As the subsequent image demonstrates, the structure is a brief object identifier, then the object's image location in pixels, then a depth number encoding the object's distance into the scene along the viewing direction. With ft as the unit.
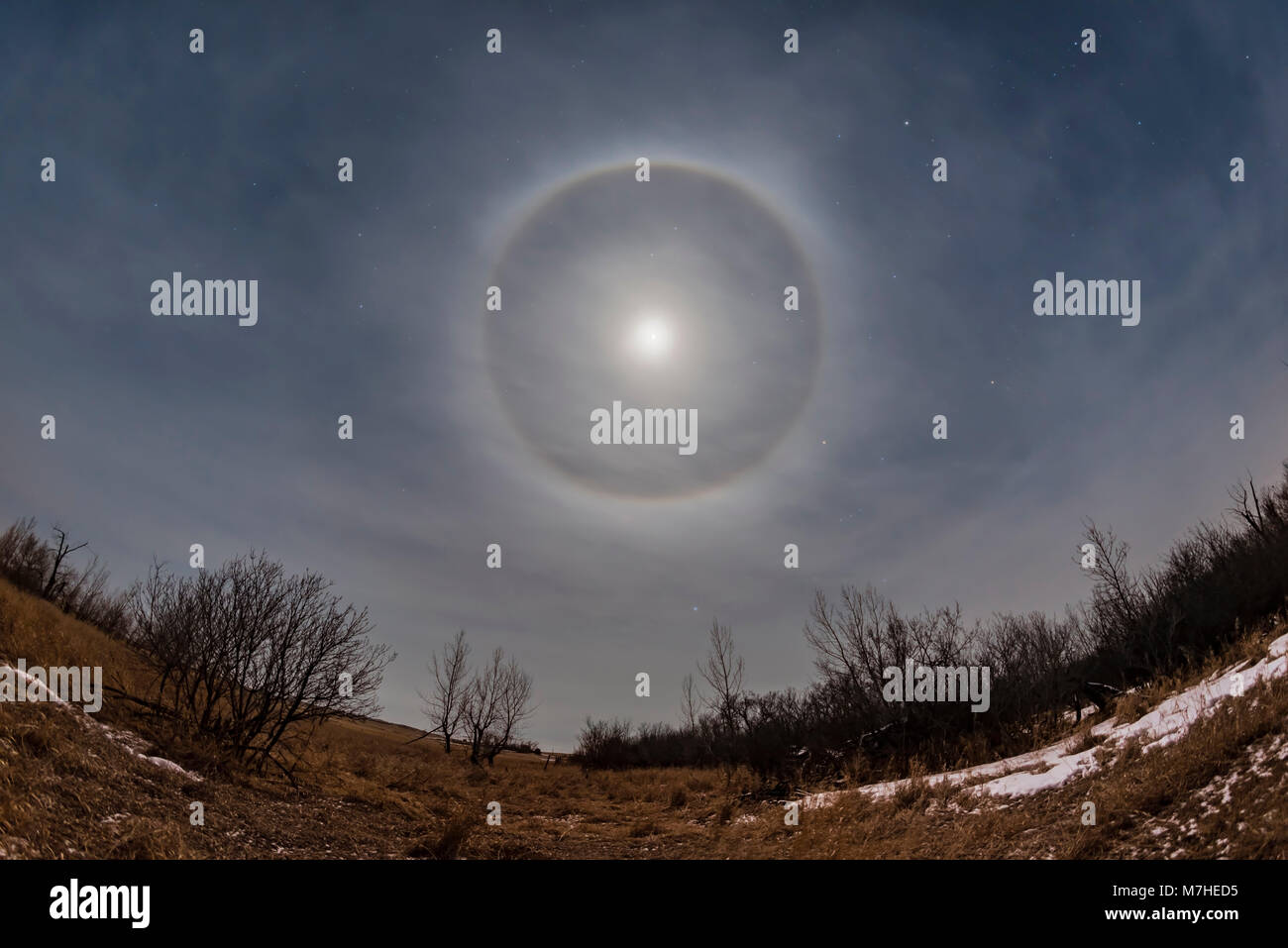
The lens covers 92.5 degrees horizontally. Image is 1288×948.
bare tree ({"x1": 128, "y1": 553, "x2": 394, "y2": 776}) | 58.65
